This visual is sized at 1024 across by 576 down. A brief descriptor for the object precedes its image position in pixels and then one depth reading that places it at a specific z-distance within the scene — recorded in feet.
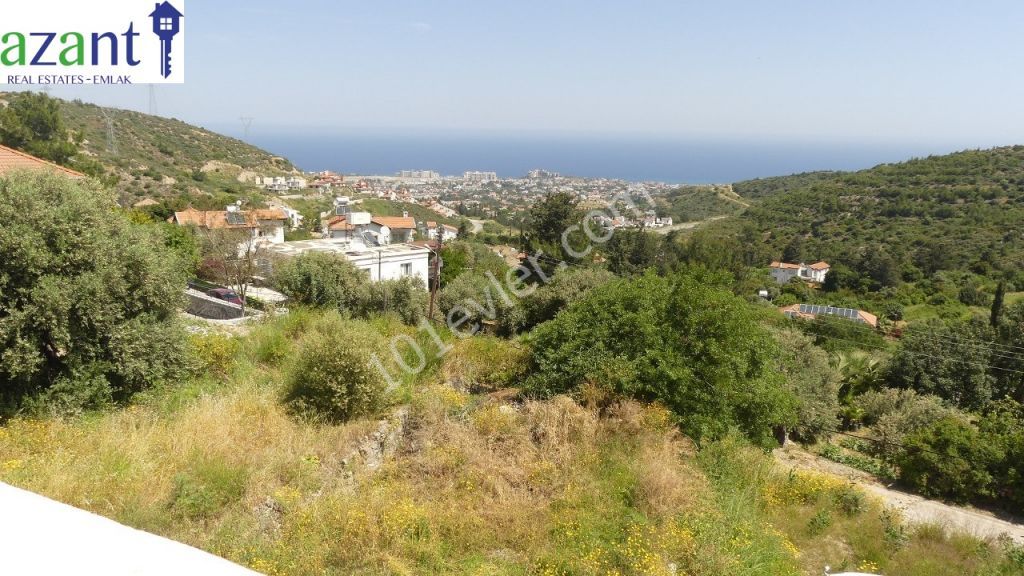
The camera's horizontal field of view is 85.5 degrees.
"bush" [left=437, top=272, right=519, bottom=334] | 65.72
